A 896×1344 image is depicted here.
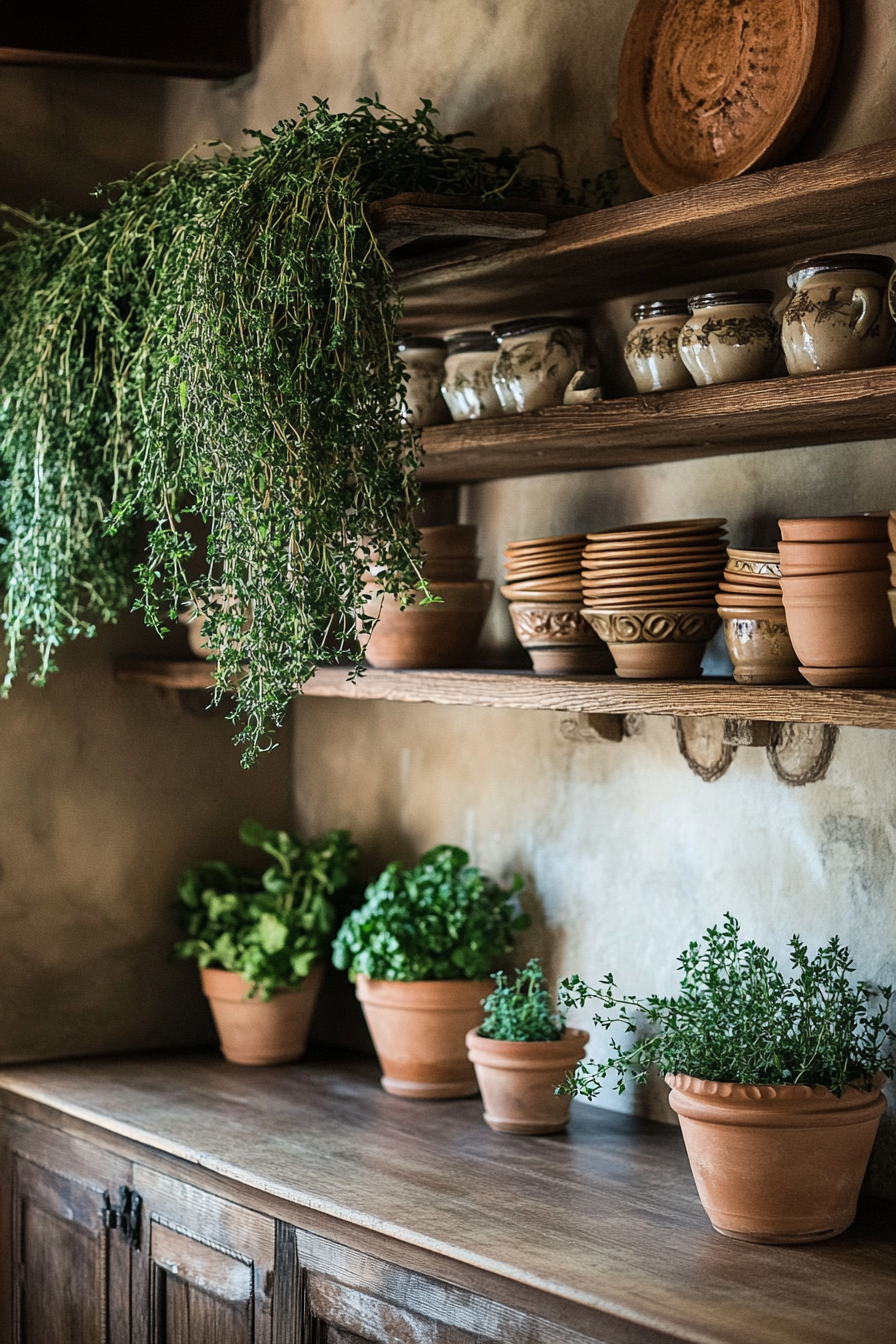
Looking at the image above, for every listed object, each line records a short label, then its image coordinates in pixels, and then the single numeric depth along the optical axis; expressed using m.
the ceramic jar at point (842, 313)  1.79
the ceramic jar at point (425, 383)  2.45
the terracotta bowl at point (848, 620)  1.73
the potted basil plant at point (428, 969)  2.49
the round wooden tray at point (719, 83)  1.95
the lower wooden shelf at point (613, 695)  1.71
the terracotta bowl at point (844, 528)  1.74
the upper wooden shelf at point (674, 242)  1.76
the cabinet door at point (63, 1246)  2.37
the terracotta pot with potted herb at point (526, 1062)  2.26
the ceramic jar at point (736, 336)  1.93
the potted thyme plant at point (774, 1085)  1.80
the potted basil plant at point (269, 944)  2.73
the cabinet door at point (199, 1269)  2.07
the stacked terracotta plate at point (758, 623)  1.86
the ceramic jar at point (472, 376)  2.32
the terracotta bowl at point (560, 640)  2.16
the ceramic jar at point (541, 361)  2.21
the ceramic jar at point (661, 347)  2.02
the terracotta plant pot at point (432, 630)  2.39
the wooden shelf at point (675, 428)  1.78
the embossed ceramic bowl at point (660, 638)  1.99
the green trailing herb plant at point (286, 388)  2.02
